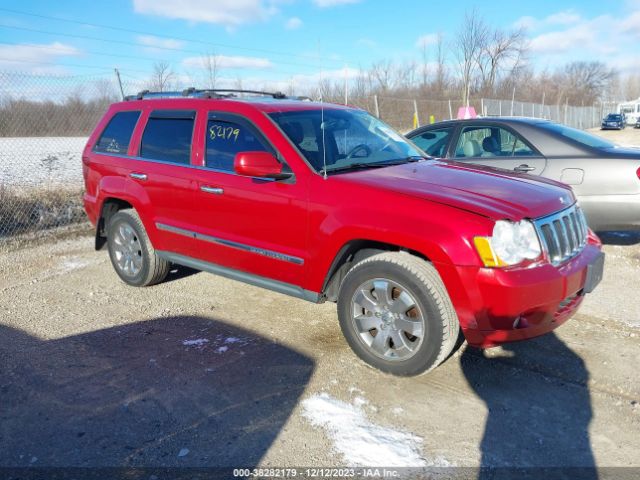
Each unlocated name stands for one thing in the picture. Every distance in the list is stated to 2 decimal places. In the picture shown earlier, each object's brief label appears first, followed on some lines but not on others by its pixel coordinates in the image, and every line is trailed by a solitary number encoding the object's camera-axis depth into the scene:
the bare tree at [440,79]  41.91
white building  55.88
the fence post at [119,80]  9.33
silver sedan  5.38
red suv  3.08
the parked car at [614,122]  46.41
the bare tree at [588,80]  72.31
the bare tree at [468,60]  40.66
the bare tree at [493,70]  45.31
